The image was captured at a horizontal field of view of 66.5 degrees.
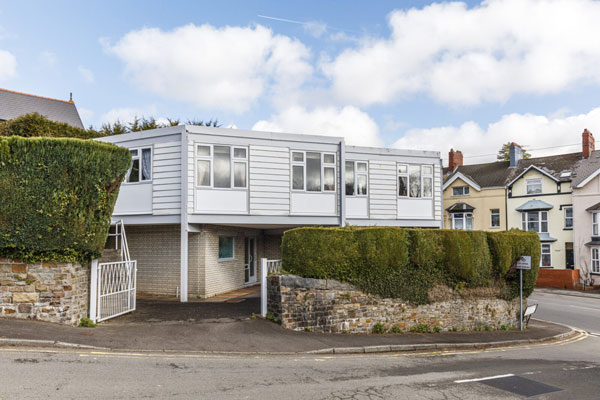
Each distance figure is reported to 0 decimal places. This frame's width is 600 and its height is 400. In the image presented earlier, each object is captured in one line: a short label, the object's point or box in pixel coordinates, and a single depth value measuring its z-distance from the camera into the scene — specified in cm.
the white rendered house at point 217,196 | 1662
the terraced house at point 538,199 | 3422
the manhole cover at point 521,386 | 807
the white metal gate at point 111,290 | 1155
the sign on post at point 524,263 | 1532
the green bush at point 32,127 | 2442
